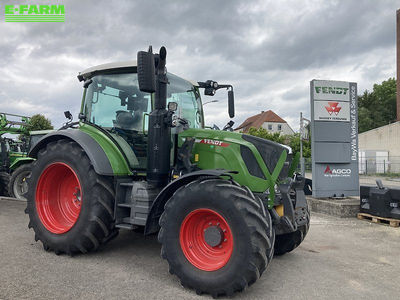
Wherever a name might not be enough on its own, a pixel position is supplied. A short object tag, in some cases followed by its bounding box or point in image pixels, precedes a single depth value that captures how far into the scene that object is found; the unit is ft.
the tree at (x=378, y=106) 147.84
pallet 24.22
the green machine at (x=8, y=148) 38.19
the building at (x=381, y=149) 84.02
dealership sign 30.37
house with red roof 194.80
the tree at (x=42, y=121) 116.99
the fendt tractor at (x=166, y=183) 11.68
